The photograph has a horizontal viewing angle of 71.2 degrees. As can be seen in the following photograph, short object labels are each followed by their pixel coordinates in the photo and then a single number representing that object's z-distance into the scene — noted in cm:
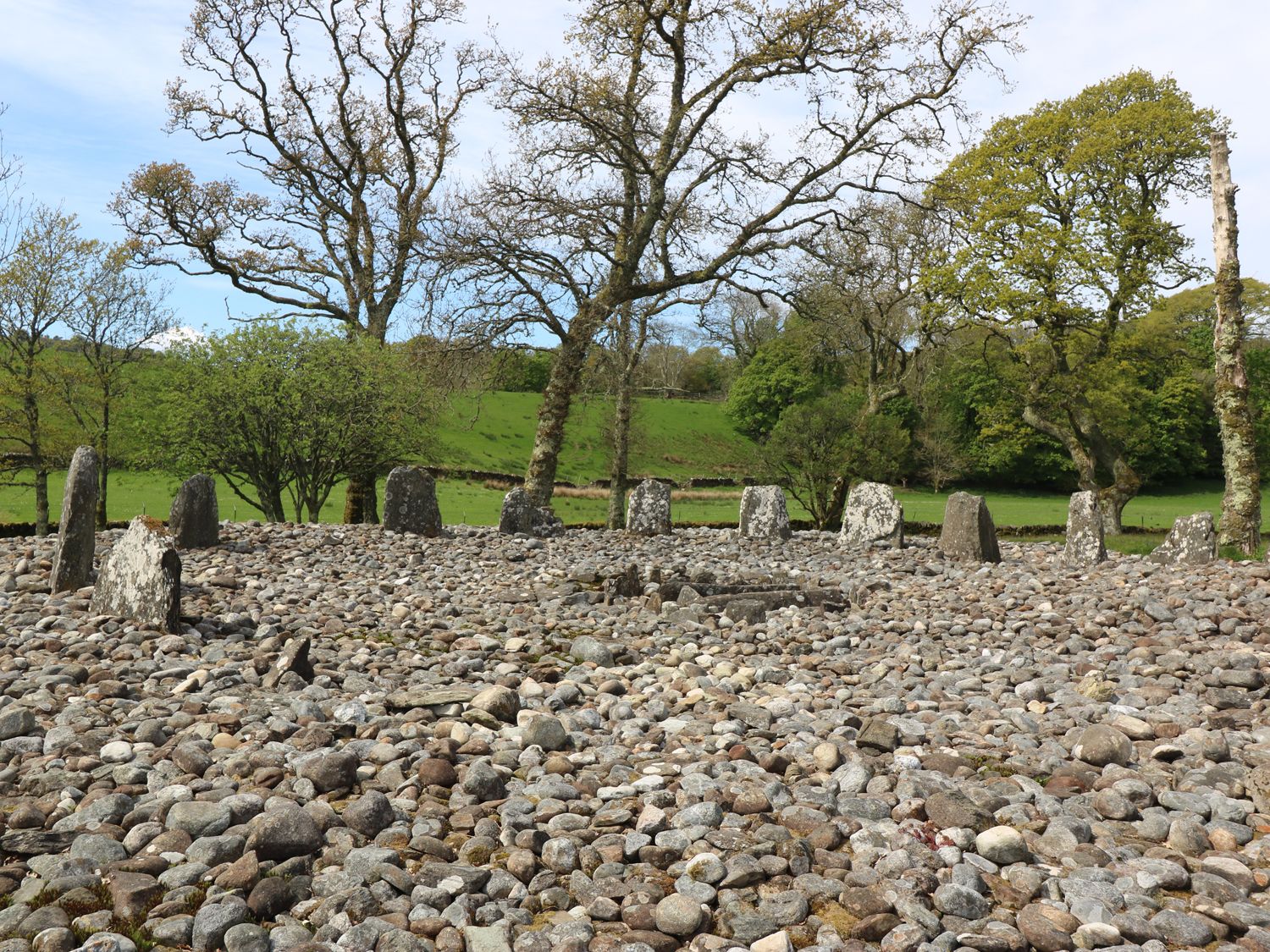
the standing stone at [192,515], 1302
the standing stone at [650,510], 1789
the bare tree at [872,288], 1995
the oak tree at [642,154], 1764
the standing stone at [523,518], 1673
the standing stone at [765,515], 1744
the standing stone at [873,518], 1619
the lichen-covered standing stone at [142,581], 805
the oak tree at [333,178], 2275
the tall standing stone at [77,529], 943
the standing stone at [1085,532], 1398
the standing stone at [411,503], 1514
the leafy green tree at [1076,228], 2336
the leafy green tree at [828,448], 2525
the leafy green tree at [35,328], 2177
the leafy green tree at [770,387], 5644
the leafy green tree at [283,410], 1683
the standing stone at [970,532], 1430
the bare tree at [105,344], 2372
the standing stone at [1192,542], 1339
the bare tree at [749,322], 3459
